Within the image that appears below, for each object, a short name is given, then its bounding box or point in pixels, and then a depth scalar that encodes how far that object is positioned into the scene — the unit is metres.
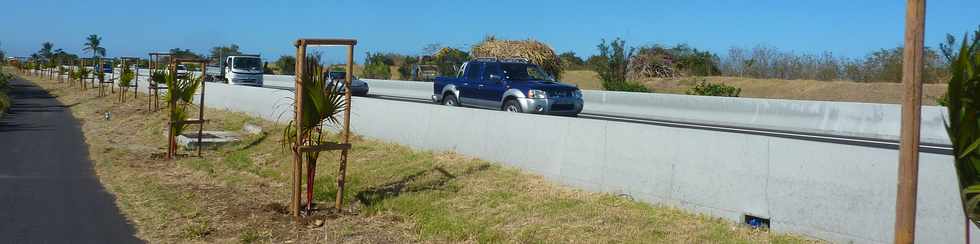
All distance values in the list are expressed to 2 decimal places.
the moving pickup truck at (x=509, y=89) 18.48
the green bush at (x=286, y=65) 53.00
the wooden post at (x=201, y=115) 15.78
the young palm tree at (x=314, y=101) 9.36
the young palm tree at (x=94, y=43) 79.47
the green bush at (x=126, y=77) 31.02
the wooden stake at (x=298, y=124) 9.41
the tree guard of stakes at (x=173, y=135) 15.52
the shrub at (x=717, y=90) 26.52
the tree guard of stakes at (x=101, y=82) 36.69
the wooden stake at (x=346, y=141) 9.81
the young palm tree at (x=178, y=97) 15.69
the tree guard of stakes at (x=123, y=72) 32.03
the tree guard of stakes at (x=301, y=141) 9.43
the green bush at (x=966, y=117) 3.96
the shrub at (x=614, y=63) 34.19
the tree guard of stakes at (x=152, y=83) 24.52
